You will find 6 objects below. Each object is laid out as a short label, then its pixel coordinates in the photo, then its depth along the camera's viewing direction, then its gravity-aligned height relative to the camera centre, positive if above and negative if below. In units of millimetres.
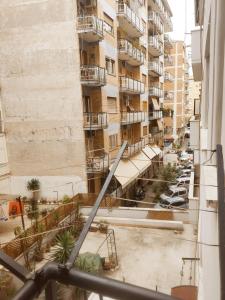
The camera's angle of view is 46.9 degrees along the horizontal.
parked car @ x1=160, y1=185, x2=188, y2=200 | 19406 -6341
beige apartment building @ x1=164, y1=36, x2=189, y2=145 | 46000 +3505
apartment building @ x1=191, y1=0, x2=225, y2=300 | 1269 -218
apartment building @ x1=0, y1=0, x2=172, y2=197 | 15414 +1411
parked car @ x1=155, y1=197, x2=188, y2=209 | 17531 -6236
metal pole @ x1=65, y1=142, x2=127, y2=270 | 946 -555
